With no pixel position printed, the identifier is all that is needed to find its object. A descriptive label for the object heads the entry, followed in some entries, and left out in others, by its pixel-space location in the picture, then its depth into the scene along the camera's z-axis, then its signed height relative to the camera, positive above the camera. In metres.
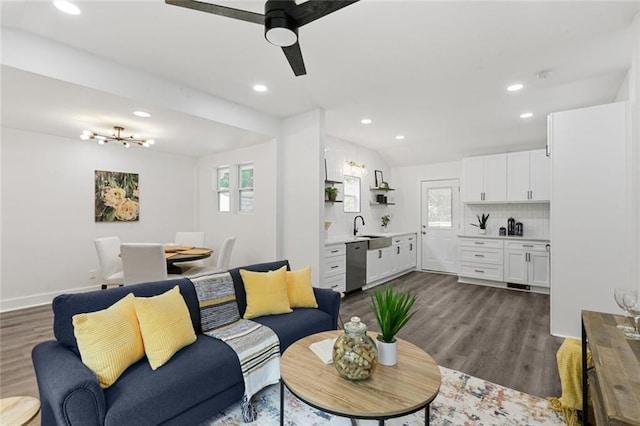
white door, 6.43 -0.21
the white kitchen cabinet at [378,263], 5.21 -0.90
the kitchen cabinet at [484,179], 5.49 +0.70
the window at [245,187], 5.20 +0.48
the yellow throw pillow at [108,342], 1.48 -0.68
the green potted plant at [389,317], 1.60 -0.56
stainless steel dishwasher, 4.73 -0.84
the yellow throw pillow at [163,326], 1.68 -0.69
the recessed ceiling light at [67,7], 2.02 +1.45
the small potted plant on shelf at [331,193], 5.11 +0.37
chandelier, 3.99 +1.06
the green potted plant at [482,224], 5.86 -0.18
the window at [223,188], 5.72 +0.51
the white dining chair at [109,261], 3.85 -0.66
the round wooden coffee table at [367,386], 1.28 -0.84
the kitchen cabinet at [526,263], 4.95 -0.83
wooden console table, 0.99 -0.64
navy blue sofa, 1.29 -0.87
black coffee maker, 5.52 -0.21
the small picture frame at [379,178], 6.57 +0.83
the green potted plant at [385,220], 6.74 -0.13
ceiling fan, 1.50 +1.07
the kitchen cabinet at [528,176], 5.09 +0.70
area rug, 1.85 -1.30
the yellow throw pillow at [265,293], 2.45 -0.68
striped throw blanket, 1.89 -0.86
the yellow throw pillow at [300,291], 2.66 -0.70
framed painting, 4.82 +0.29
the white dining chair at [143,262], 3.33 -0.56
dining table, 3.74 -0.54
